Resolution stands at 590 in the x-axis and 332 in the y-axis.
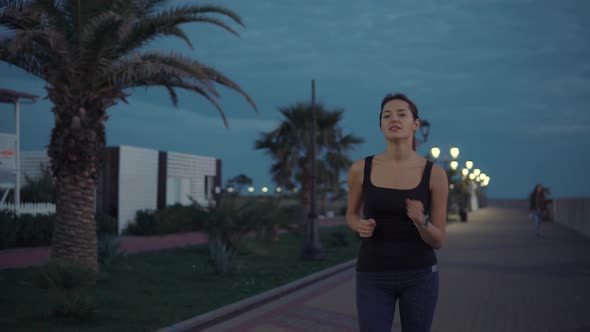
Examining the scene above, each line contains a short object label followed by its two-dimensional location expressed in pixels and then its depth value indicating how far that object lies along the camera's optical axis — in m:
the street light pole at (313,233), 17.09
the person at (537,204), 24.51
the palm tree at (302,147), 27.97
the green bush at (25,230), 18.86
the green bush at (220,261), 13.26
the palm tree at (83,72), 11.19
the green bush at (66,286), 7.92
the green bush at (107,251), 13.77
